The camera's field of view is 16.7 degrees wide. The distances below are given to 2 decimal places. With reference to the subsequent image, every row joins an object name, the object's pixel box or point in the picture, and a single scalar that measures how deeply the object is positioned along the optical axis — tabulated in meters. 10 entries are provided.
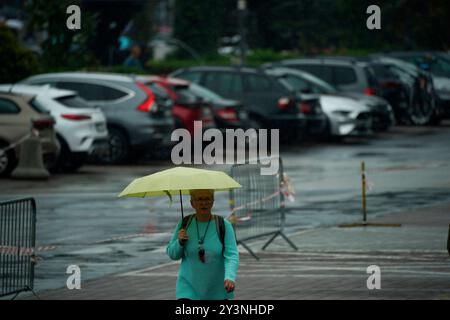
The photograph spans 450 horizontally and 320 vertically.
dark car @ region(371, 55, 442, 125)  41.69
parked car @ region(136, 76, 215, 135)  31.41
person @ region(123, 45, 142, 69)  44.72
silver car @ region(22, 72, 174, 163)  29.55
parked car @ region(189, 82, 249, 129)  33.09
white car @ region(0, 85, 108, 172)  27.53
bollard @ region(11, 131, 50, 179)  26.00
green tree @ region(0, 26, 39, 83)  34.31
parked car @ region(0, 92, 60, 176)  26.45
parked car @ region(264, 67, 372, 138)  36.22
